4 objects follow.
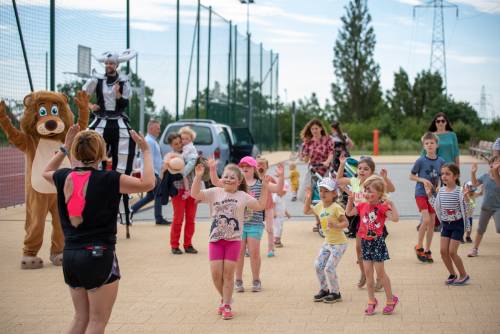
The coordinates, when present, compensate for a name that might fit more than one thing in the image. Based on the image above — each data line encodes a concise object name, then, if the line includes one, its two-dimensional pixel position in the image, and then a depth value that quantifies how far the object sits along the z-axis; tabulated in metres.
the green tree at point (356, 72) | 75.06
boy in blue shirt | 10.12
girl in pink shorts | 7.35
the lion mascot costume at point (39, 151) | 9.77
